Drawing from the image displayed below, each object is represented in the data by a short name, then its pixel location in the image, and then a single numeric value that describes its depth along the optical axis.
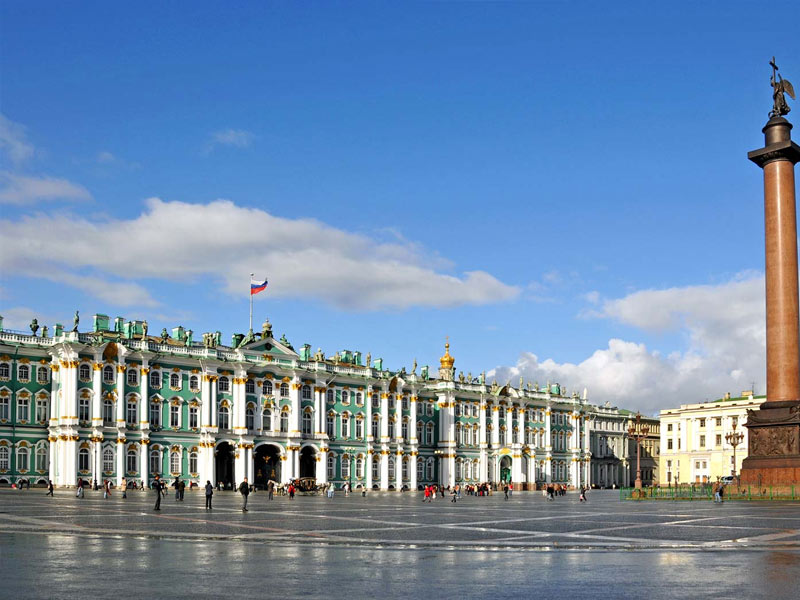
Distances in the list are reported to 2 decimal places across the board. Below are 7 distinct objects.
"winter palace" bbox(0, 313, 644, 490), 88.00
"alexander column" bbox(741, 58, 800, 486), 57.03
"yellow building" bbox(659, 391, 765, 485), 146.88
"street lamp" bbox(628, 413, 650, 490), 68.69
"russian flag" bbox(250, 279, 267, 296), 98.50
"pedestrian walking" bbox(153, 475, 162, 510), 47.54
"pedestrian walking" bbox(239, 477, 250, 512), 46.31
